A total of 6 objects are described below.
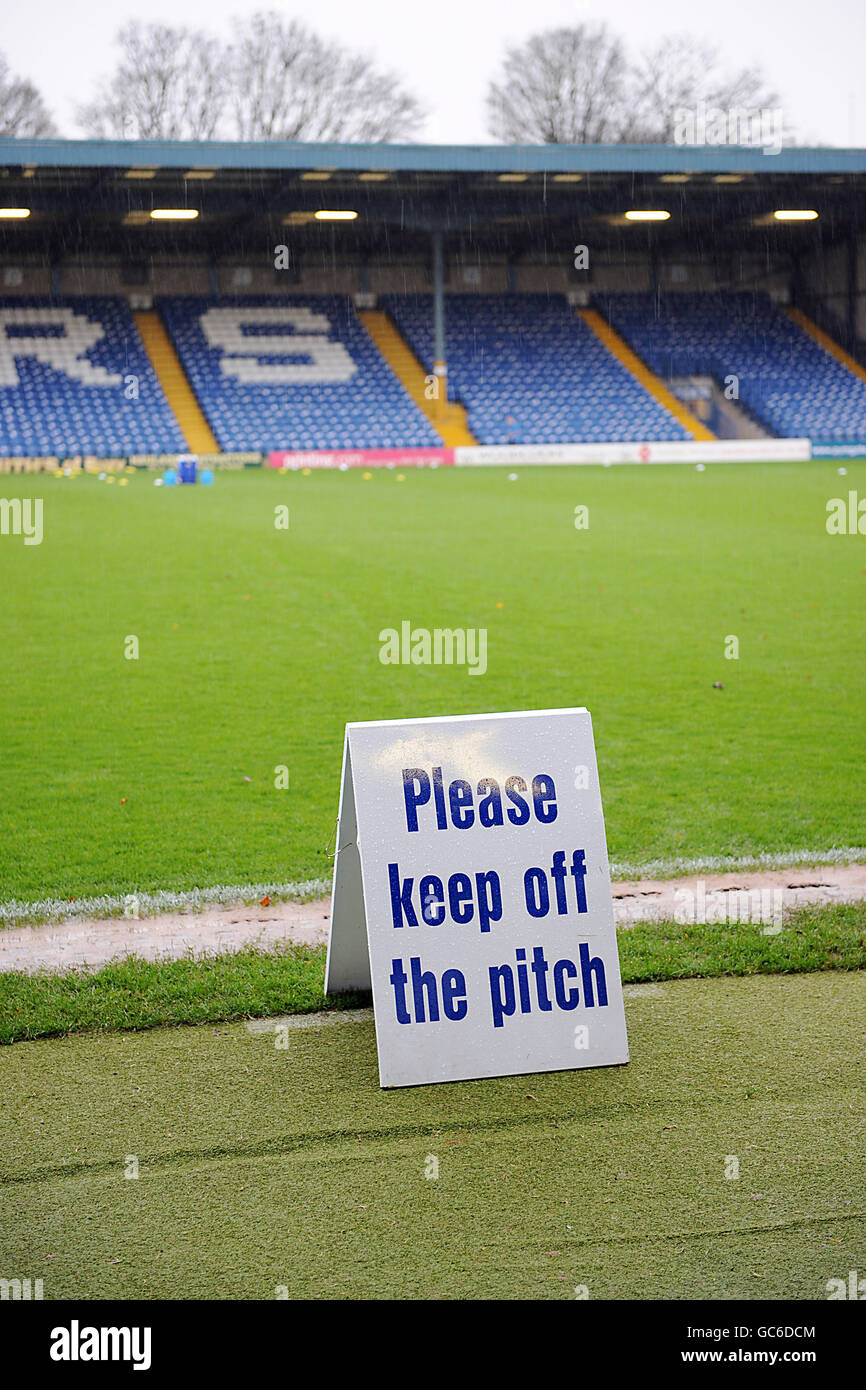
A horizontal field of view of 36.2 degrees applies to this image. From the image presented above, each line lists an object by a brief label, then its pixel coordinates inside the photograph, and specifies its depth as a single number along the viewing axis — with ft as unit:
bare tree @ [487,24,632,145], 172.65
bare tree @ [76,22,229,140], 161.27
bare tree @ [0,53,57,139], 154.71
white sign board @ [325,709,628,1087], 14.49
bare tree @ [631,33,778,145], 171.94
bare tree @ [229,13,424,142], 167.53
